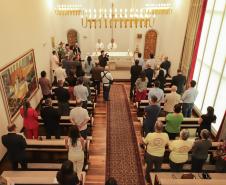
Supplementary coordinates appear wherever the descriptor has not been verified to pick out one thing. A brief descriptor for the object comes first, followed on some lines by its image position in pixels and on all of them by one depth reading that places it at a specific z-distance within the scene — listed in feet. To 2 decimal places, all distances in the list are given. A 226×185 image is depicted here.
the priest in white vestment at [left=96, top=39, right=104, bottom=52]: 40.73
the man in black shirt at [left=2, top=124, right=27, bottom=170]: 13.37
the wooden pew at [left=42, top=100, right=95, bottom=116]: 22.86
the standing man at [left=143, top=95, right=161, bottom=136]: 17.93
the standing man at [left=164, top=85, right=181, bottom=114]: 20.59
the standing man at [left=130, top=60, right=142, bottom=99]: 27.09
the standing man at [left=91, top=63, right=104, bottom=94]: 27.31
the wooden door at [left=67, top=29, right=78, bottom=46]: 46.79
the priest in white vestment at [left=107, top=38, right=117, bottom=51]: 31.71
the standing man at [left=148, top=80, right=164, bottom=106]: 20.02
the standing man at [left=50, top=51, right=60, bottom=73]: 31.50
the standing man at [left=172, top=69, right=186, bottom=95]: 24.58
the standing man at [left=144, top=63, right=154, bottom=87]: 26.50
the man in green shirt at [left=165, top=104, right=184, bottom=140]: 16.24
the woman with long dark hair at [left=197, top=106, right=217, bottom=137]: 16.41
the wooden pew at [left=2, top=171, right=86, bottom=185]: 12.68
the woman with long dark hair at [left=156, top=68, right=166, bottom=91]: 26.03
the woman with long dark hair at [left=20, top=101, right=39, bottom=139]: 17.09
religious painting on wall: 17.99
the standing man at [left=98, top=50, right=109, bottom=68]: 31.73
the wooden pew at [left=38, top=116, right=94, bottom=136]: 19.49
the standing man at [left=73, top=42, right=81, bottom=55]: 36.47
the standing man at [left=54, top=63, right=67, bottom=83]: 26.66
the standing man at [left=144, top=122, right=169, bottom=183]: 13.66
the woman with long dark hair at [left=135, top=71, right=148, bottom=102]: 23.91
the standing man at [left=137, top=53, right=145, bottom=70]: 30.59
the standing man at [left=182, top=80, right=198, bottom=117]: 21.17
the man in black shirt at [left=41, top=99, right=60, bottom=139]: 16.62
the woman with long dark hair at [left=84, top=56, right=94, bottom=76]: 29.60
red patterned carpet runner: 16.88
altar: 40.48
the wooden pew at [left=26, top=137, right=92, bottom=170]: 15.66
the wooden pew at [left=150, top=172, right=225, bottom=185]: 12.77
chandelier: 26.14
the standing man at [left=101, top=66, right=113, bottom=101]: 26.55
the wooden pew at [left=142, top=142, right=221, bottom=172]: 16.18
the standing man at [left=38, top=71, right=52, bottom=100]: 23.74
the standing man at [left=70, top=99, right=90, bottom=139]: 16.45
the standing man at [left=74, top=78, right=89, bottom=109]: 20.54
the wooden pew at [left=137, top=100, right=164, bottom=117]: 24.45
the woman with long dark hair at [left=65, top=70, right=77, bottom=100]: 23.36
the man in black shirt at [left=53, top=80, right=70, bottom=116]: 19.74
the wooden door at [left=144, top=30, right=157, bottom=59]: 46.91
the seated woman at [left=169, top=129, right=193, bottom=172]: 13.53
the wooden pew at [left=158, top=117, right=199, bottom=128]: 19.97
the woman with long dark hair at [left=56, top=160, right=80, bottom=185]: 10.22
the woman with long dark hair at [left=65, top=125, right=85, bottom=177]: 12.82
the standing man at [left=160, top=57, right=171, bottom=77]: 29.92
